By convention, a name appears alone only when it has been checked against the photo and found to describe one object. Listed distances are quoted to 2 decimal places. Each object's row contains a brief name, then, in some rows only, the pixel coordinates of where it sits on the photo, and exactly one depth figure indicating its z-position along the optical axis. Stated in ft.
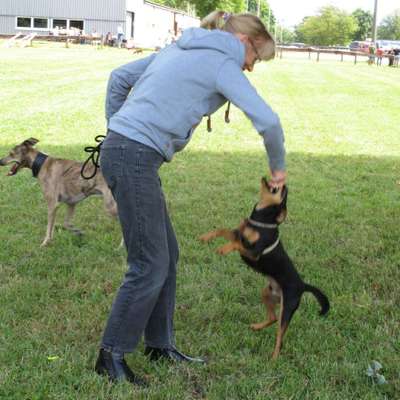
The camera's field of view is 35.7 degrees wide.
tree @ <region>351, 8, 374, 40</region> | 447.83
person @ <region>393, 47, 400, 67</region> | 148.13
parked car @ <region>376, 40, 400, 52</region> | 193.98
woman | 9.82
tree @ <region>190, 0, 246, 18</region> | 200.23
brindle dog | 19.63
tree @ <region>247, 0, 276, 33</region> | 428.15
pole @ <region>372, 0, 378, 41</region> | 191.09
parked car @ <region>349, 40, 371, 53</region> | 201.22
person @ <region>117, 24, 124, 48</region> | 165.78
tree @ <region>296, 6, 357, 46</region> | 359.87
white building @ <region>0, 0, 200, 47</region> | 192.54
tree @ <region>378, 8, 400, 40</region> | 409.72
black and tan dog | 11.68
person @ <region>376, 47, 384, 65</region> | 153.19
